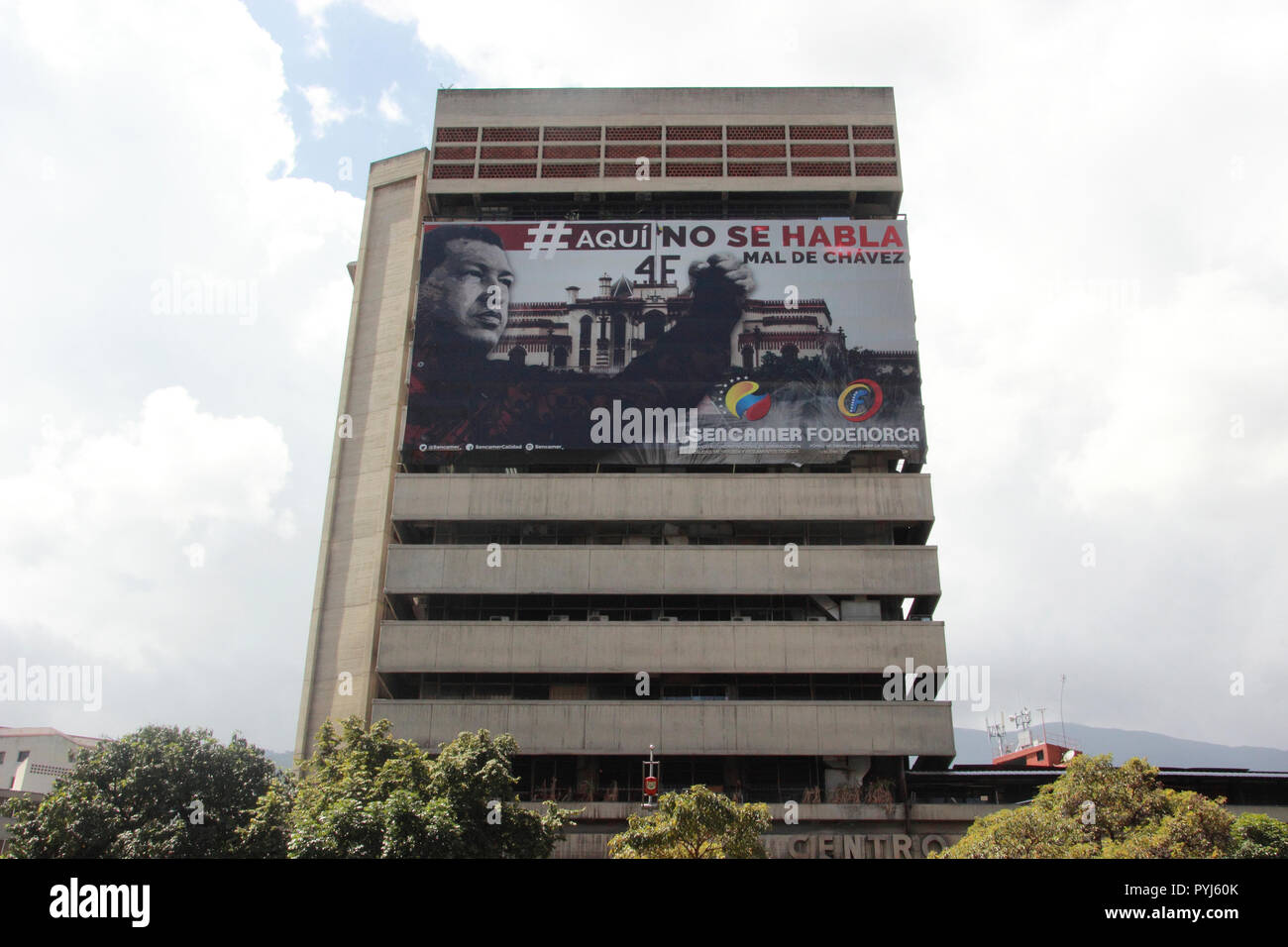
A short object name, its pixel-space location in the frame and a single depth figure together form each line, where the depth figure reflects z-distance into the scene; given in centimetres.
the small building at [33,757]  8544
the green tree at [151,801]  3494
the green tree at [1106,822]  2781
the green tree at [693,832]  2950
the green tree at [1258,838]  3125
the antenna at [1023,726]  11225
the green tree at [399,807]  2842
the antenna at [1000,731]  12044
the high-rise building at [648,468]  4969
